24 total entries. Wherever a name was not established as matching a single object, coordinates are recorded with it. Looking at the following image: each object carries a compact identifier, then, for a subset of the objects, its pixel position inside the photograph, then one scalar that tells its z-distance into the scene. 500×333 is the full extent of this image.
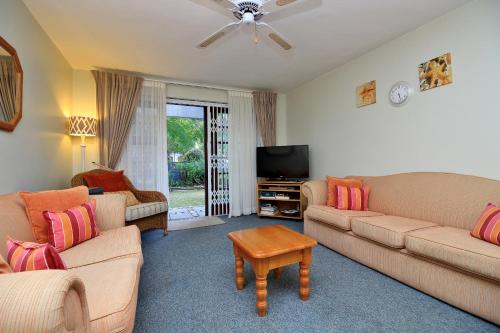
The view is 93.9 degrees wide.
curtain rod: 3.47
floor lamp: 3.05
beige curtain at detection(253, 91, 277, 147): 4.48
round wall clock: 2.59
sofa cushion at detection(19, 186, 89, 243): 1.53
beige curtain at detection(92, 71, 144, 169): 3.40
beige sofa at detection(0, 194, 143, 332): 0.61
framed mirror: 1.67
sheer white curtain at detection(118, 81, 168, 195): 3.63
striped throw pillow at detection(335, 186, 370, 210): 2.73
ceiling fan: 1.63
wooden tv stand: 3.93
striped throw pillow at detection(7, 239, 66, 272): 0.91
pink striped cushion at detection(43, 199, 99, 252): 1.53
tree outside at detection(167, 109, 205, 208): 6.64
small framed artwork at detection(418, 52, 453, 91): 2.24
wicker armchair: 2.90
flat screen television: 3.96
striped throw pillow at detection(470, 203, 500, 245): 1.56
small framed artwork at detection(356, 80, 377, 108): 2.96
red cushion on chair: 2.93
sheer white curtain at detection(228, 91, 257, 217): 4.32
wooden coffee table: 1.53
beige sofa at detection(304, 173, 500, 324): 1.48
